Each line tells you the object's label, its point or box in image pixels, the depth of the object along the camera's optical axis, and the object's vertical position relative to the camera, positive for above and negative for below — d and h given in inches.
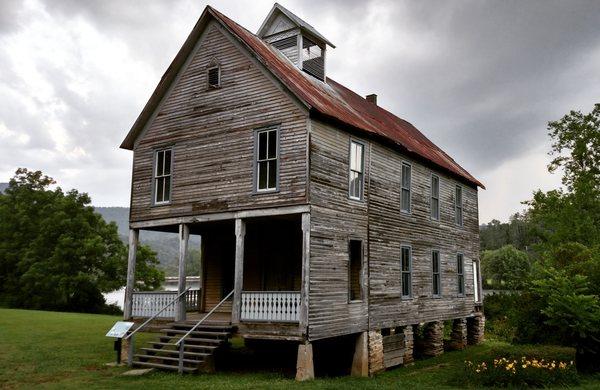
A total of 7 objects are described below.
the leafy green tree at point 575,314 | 686.5 -39.1
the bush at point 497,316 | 1254.3 -89.7
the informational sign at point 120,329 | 689.0 -68.4
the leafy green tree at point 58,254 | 1866.4 +65.5
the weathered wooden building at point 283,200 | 652.1 +99.3
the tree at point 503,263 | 3238.2 +106.1
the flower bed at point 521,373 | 609.9 -101.2
